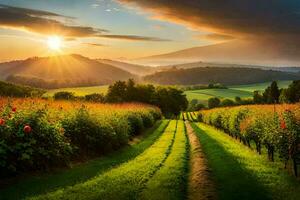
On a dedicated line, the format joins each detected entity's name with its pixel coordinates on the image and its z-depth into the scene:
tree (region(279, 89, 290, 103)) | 79.61
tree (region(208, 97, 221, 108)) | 126.49
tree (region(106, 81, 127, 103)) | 73.76
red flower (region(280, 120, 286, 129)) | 15.71
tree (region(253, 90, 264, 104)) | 107.90
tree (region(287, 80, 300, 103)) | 79.43
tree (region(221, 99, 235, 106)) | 119.75
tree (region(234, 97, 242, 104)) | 118.61
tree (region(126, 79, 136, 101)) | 77.08
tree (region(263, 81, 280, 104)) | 97.75
